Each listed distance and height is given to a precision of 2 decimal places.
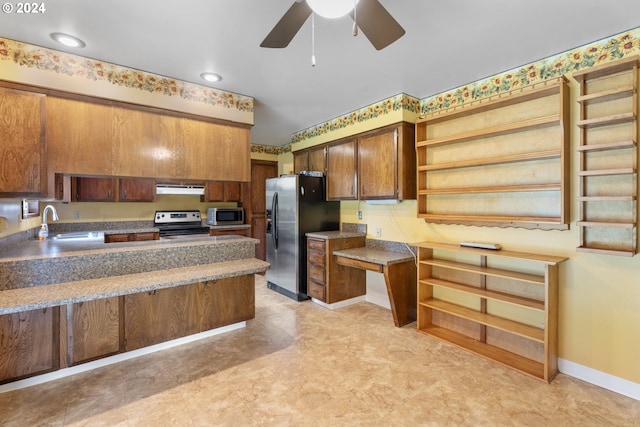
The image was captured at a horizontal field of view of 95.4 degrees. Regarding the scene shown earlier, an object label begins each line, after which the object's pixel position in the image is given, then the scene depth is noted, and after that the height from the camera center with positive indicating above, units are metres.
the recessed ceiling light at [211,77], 2.72 +1.30
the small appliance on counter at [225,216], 5.21 -0.05
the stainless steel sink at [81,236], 3.71 -0.30
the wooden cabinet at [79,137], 2.36 +0.65
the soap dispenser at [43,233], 3.35 -0.22
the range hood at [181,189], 4.80 +0.41
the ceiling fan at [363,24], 1.40 +0.97
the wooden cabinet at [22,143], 2.14 +0.54
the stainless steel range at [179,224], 4.89 -0.18
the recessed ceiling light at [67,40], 2.10 +1.29
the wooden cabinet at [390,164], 3.28 +0.57
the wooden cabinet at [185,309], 2.49 -0.91
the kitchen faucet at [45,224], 3.36 -0.13
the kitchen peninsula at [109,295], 2.06 -0.70
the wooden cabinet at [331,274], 3.76 -0.82
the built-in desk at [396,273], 3.17 -0.68
